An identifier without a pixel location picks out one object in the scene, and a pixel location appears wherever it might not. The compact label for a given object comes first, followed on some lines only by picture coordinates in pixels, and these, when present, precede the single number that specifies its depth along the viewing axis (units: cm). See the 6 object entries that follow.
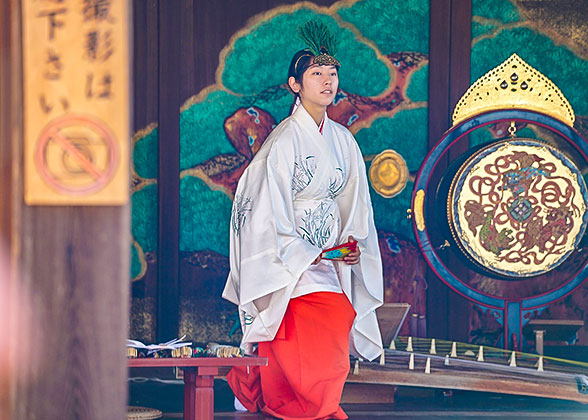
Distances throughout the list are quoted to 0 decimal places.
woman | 1085
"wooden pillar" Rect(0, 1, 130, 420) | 450
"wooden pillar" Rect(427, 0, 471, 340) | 1460
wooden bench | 940
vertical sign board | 454
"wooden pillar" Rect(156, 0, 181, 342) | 1425
